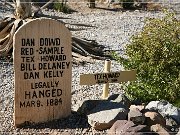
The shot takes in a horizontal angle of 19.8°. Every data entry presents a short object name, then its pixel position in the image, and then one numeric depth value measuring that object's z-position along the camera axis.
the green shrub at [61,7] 17.50
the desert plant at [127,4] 18.45
